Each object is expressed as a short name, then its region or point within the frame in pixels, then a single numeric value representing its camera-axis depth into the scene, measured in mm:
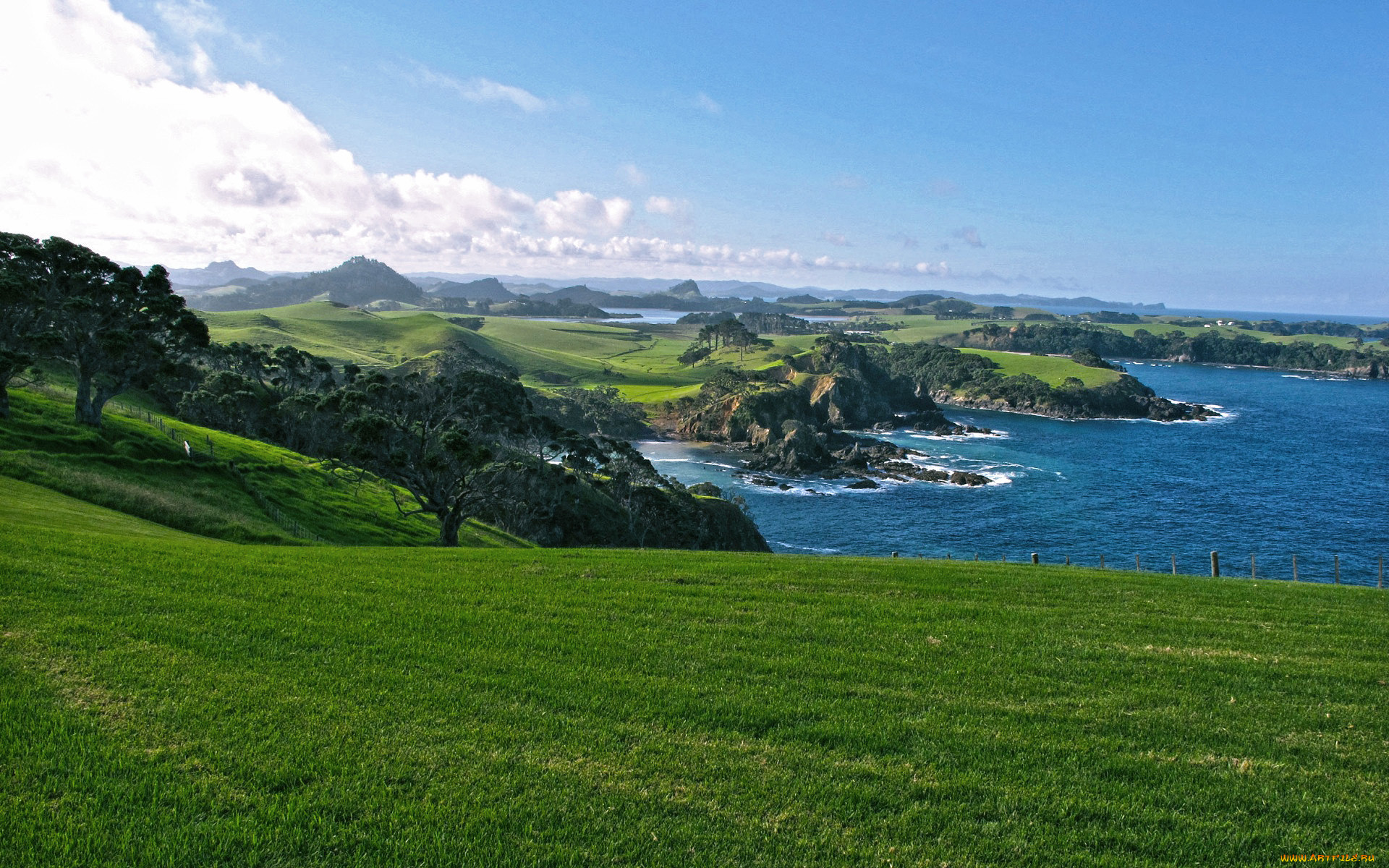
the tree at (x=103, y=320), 42000
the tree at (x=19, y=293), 41094
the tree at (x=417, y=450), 36938
